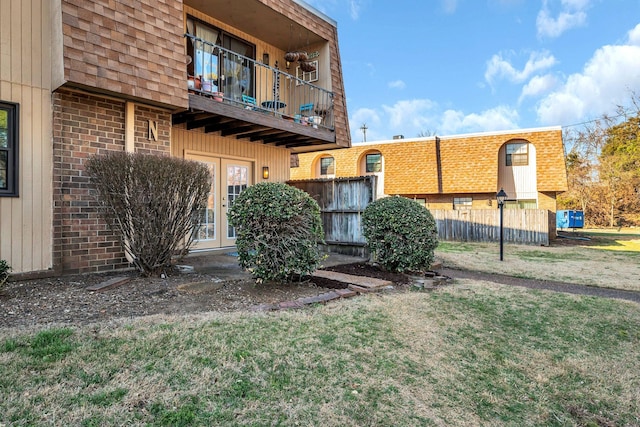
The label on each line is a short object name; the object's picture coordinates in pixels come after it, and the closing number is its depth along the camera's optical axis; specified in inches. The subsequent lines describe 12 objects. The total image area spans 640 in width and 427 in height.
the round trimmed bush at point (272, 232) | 196.1
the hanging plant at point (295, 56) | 389.9
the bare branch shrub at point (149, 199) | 198.2
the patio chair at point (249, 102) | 312.4
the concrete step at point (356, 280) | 223.0
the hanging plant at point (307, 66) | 397.1
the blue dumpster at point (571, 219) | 855.1
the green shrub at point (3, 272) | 175.8
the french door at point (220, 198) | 346.9
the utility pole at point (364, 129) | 1962.4
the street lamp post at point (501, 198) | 467.8
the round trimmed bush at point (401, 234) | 257.3
